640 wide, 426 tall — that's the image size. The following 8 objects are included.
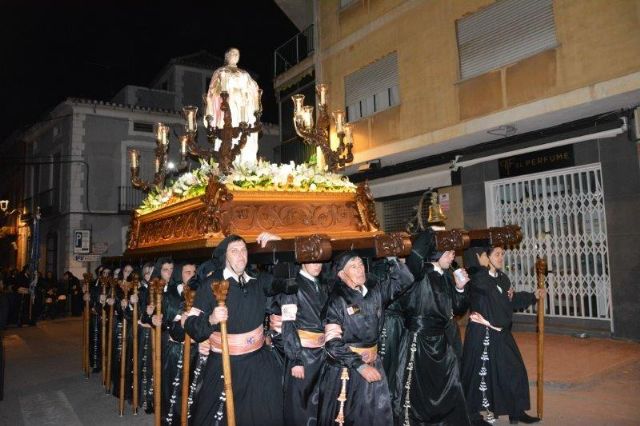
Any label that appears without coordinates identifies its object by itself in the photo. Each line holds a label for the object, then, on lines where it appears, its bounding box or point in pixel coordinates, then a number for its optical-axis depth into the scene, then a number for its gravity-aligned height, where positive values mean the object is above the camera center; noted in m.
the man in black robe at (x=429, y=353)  4.08 -0.85
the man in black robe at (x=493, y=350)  4.48 -0.92
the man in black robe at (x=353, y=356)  3.44 -0.71
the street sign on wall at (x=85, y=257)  14.32 +0.04
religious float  3.58 +0.46
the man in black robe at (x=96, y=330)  8.04 -1.18
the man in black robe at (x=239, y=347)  3.42 -0.65
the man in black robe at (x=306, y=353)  3.83 -0.77
